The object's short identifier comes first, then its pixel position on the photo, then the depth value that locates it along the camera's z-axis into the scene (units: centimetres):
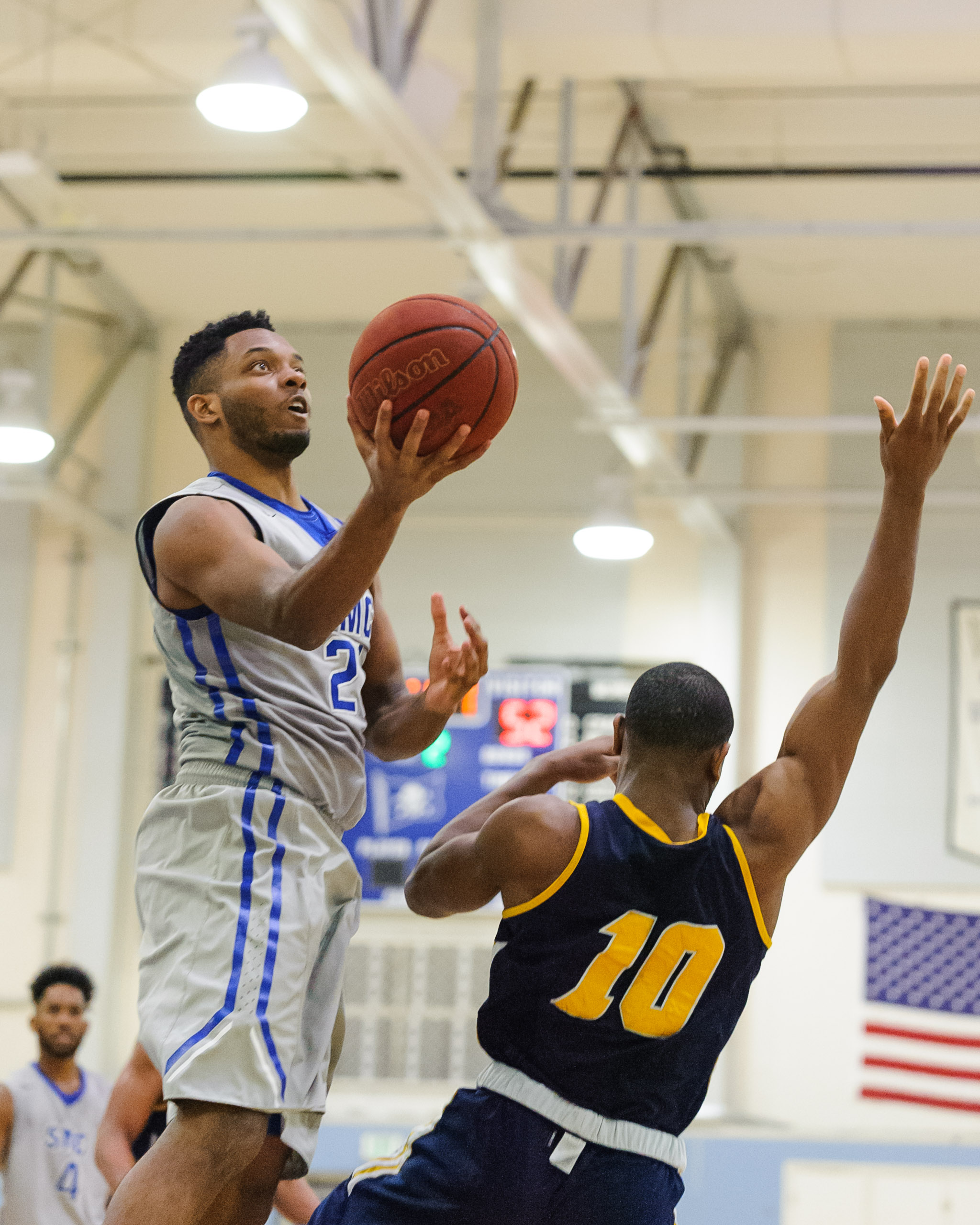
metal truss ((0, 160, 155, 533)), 1215
